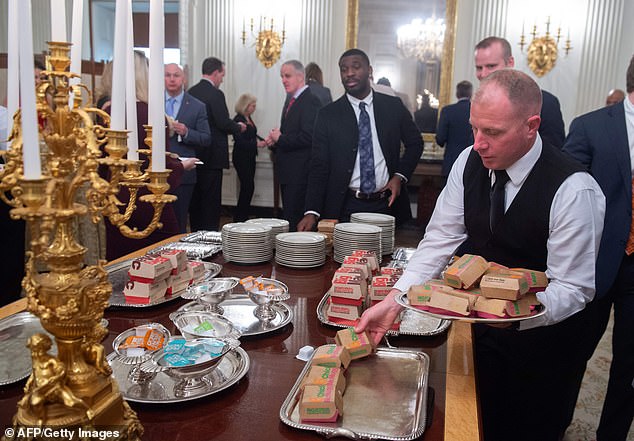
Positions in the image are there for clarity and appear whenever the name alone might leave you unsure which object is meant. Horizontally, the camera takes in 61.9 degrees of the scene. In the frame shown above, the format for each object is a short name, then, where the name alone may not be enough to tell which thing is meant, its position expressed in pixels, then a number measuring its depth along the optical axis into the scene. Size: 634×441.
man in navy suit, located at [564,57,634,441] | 2.11
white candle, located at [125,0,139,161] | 0.89
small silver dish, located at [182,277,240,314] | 1.48
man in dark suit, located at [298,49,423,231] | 3.03
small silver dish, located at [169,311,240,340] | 1.22
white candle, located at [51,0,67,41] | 0.83
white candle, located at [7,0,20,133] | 0.87
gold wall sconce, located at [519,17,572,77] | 6.09
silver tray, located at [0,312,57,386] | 1.10
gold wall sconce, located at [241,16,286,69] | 6.70
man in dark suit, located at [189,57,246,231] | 4.82
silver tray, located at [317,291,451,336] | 1.40
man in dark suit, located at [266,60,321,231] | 4.46
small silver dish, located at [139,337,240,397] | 1.03
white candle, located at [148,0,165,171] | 0.86
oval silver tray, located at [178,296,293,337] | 1.40
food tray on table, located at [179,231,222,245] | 2.38
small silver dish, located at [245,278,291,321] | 1.47
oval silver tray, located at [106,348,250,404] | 1.01
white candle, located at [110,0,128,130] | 0.80
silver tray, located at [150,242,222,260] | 2.12
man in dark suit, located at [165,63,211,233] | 3.99
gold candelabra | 0.74
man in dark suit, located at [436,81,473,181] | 4.34
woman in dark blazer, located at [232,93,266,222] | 6.06
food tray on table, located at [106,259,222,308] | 1.52
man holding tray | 1.43
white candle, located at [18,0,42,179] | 0.62
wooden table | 0.95
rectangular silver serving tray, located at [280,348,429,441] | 0.95
